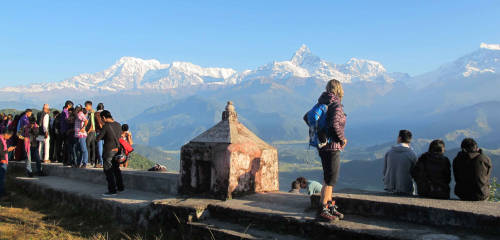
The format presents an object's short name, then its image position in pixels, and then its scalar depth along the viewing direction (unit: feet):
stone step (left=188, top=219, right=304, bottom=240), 16.04
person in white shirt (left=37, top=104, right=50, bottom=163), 37.29
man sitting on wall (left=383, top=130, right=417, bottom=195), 21.61
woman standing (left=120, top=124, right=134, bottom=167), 37.13
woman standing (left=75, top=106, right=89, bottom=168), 35.35
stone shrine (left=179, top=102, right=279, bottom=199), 20.79
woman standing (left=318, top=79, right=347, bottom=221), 16.74
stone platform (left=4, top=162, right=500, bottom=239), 14.21
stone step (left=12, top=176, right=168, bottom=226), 22.49
